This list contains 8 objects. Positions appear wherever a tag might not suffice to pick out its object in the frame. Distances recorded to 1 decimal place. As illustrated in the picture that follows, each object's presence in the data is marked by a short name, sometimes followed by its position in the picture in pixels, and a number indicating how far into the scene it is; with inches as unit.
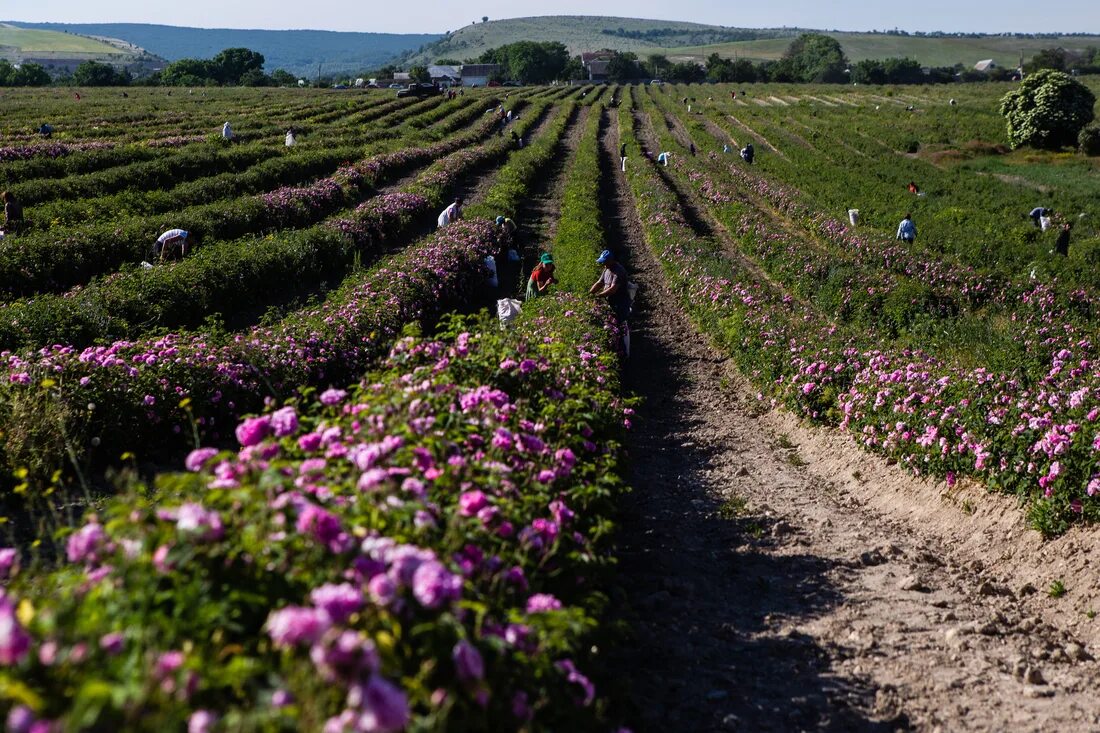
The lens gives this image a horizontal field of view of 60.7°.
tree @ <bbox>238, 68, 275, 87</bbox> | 4709.6
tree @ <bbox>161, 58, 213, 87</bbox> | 4704.2
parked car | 3294.8
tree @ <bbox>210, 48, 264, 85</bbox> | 5329.7
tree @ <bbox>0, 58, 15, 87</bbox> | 4131.4
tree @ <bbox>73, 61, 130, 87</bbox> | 4424.2
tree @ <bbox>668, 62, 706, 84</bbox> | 5748.0
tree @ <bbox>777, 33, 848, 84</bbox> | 5693.9
